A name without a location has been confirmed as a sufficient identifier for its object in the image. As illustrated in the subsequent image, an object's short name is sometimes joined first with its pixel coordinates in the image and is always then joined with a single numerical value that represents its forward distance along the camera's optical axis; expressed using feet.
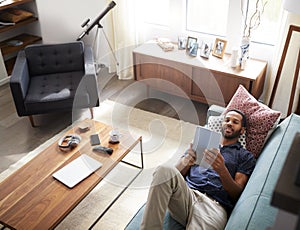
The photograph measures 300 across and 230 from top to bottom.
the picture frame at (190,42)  8.60
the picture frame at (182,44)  8.84
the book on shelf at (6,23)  9.97
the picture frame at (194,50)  8.49
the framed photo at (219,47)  8.29
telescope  8.85
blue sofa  3.82
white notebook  5.66
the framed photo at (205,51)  8.37
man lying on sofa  4.54
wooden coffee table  5.07
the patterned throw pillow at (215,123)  6.00
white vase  7.81
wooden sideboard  7.77
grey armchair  7.87
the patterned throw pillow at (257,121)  5.53
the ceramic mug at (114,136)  6.47
